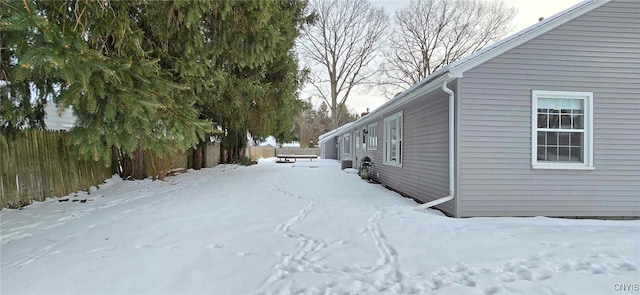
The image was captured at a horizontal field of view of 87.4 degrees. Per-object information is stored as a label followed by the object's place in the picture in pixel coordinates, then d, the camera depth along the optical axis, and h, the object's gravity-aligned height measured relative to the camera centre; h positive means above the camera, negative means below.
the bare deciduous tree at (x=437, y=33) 25.34 +8.94
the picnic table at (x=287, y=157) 24.74 -0.97
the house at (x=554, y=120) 5.93 +0.44
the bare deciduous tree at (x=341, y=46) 28.91 +8.97
